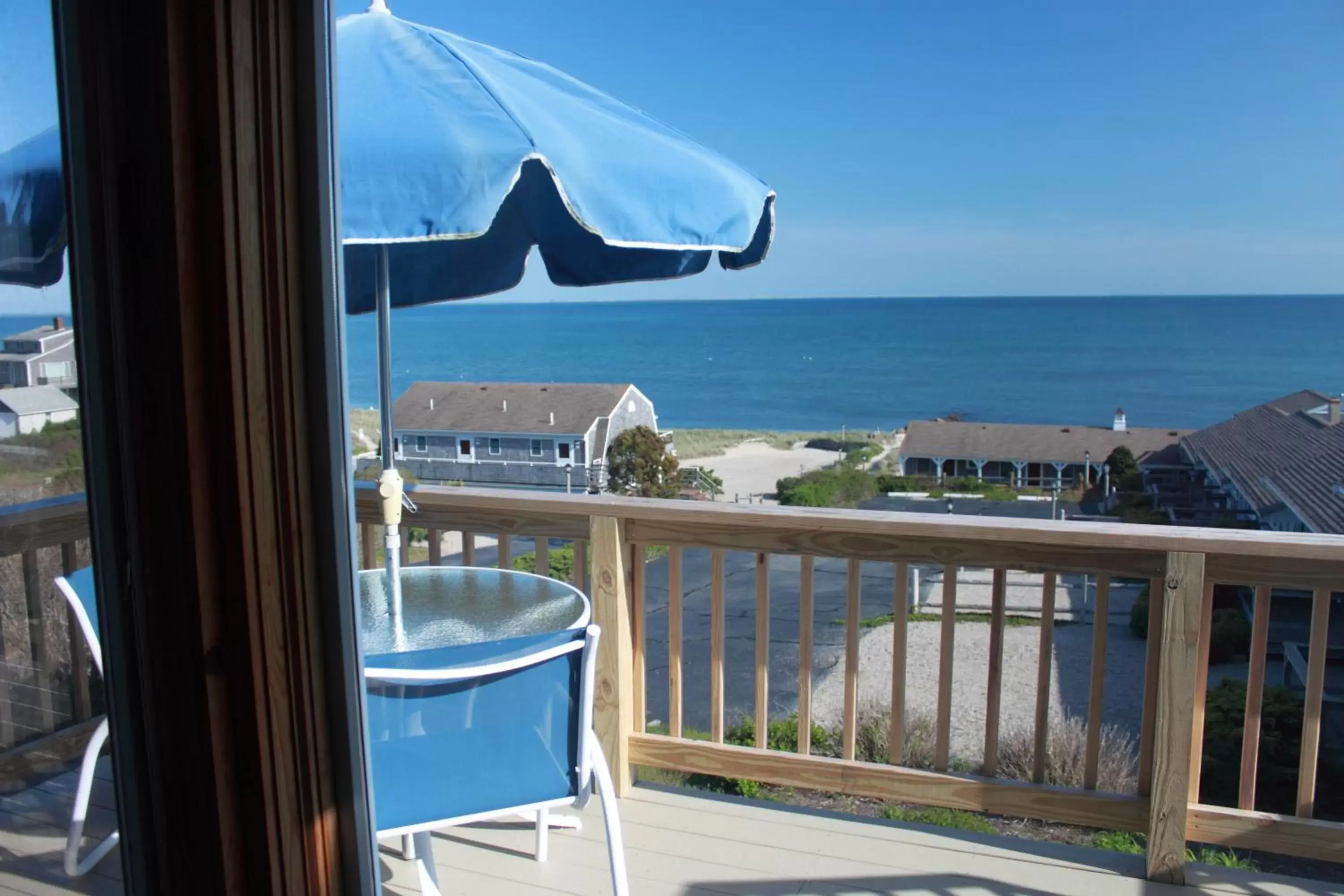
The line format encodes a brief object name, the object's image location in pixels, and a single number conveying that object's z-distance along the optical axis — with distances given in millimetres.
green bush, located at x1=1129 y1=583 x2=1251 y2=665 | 8992
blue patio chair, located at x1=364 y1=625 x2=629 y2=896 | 1835
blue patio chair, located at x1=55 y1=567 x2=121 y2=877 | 1109
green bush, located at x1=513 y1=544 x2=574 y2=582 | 9016
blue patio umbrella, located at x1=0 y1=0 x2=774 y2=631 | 1922
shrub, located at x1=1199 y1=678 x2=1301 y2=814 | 6152
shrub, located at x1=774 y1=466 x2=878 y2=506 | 15344
